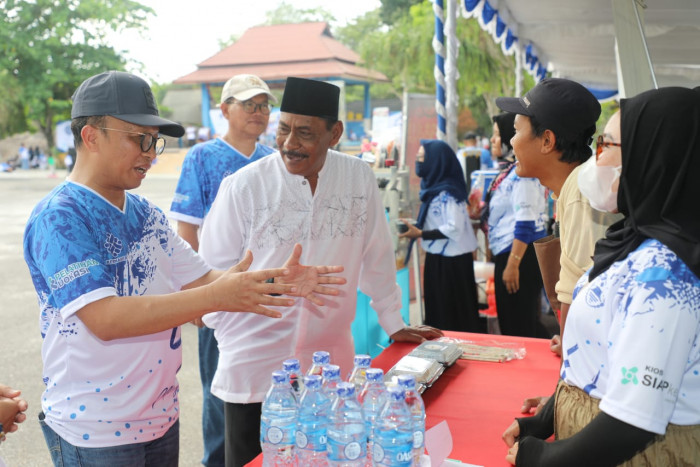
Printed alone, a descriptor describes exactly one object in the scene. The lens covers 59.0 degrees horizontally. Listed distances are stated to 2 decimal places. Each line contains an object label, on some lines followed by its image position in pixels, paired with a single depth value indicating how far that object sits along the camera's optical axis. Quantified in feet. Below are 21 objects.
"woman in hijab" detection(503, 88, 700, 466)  3.71
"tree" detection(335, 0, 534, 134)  59.41
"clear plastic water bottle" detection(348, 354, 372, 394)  4.98
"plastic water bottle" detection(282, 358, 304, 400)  4.58
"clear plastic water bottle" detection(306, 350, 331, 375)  4.82
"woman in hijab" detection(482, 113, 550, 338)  13.39
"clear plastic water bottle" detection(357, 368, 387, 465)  4.35
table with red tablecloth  5.51
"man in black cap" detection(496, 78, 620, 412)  6.57
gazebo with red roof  100.27
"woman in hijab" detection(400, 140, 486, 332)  14.75
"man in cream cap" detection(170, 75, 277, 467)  10.59
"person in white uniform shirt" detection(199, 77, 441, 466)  7.62
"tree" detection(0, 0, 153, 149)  85.97
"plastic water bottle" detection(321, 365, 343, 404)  4.37
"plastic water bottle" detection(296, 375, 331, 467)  4.35
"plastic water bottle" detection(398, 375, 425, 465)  4.23
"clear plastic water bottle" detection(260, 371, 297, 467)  4.40
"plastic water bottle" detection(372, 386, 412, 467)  4.17
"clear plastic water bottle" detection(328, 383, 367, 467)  4.23
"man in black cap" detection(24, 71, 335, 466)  5.08
